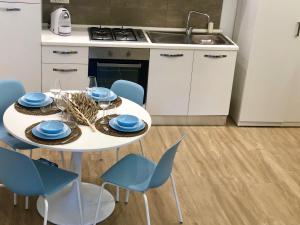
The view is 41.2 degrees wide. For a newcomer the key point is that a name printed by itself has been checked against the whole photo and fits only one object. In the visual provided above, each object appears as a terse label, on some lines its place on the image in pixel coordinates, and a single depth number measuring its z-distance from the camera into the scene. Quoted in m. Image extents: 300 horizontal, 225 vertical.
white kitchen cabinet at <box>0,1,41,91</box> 3.51
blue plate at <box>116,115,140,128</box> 2.50
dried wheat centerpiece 2.55
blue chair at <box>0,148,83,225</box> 2.20
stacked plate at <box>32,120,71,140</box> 2.37
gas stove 3.81
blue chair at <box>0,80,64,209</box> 2.79
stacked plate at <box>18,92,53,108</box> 2.67
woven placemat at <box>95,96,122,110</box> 2.77
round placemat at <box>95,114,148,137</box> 2.47
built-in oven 3.74
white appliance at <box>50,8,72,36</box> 3.75
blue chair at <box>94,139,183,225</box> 2.37
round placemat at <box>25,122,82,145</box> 2.35
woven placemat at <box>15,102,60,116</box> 2.62
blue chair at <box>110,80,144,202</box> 3.06
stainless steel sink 3.98
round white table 2.35
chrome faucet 4.14
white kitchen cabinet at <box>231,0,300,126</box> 3.81
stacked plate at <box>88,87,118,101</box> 2.78
